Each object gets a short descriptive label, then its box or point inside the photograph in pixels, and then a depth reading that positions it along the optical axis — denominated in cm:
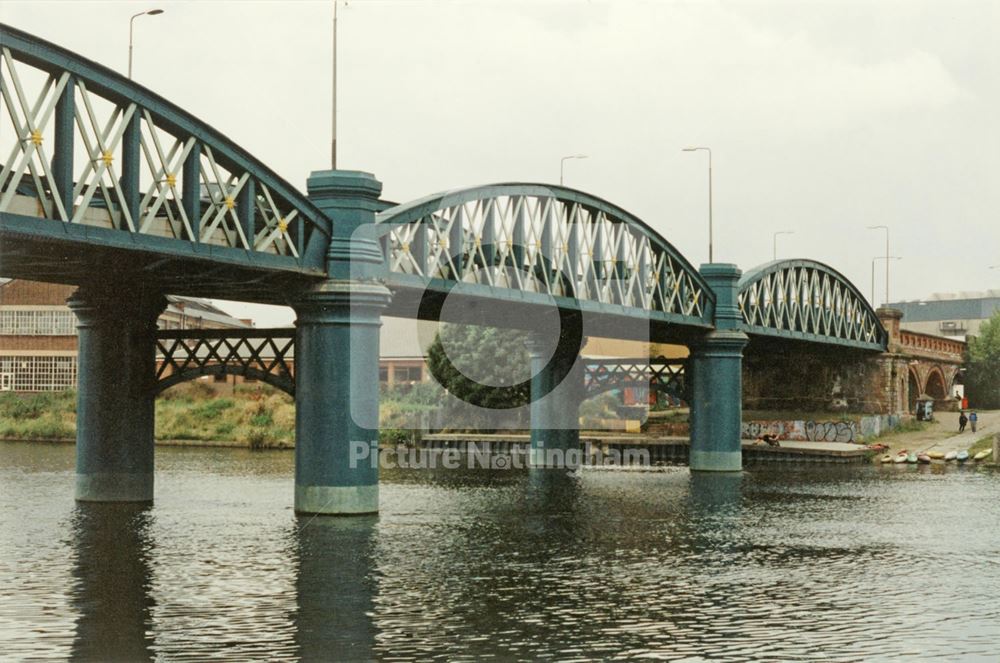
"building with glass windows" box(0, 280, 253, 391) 12100
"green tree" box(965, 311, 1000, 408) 13988
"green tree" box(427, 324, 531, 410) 11062
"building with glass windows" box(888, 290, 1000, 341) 19825
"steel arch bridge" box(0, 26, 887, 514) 3403
